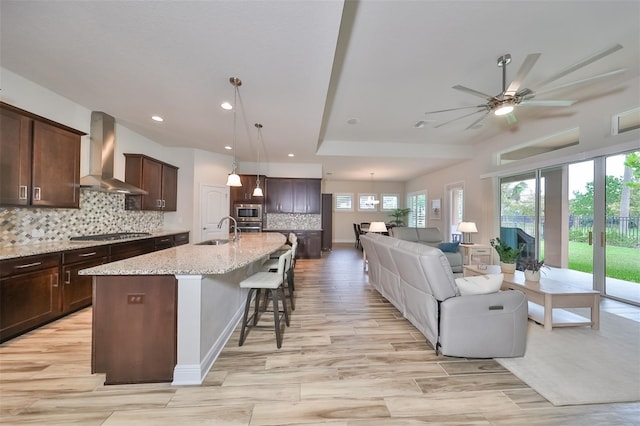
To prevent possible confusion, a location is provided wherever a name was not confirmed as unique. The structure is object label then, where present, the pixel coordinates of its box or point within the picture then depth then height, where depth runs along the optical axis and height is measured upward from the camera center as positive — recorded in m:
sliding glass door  3.35 +0.01
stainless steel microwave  6.51 +0.07
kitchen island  1.70 -0.83
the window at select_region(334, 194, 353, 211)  10.34 +0.64
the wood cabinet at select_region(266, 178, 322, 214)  6.94 +0.60
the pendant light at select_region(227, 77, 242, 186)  2.70 +1.58
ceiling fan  2.20 +1.39
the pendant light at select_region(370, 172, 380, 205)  9.99 +0.82
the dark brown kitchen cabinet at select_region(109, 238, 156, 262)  3.25 -0.55
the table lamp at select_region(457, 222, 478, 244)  5.32 -0.22
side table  5.12 -0.81
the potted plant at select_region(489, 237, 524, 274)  3.20 -0.56
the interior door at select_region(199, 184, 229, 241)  5.77 +0.14
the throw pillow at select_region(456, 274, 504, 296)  2.07 -0.61
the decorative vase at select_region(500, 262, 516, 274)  3.19 -0.69
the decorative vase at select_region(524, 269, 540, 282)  2.81 -0.70
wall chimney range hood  3.61 +0.97
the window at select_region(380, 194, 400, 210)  10.55 +0.70
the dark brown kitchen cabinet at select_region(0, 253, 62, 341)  2.15 -0.83
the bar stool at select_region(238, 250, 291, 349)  2.18 -0.67
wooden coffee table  2.48 -0.88
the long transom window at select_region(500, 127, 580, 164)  4.07 +1.48
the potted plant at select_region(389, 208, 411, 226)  9.78 +0.08
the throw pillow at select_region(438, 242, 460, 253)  4.86 -0.64
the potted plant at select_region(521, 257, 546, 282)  2.81 -0.63
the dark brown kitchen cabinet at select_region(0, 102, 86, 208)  2.35 +0.58
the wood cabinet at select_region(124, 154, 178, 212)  4.34 +0.64
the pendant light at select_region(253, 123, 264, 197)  4.08 +1.60
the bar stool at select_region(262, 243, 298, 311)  3.00 -0.73
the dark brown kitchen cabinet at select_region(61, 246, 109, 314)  2.67 -0.76
